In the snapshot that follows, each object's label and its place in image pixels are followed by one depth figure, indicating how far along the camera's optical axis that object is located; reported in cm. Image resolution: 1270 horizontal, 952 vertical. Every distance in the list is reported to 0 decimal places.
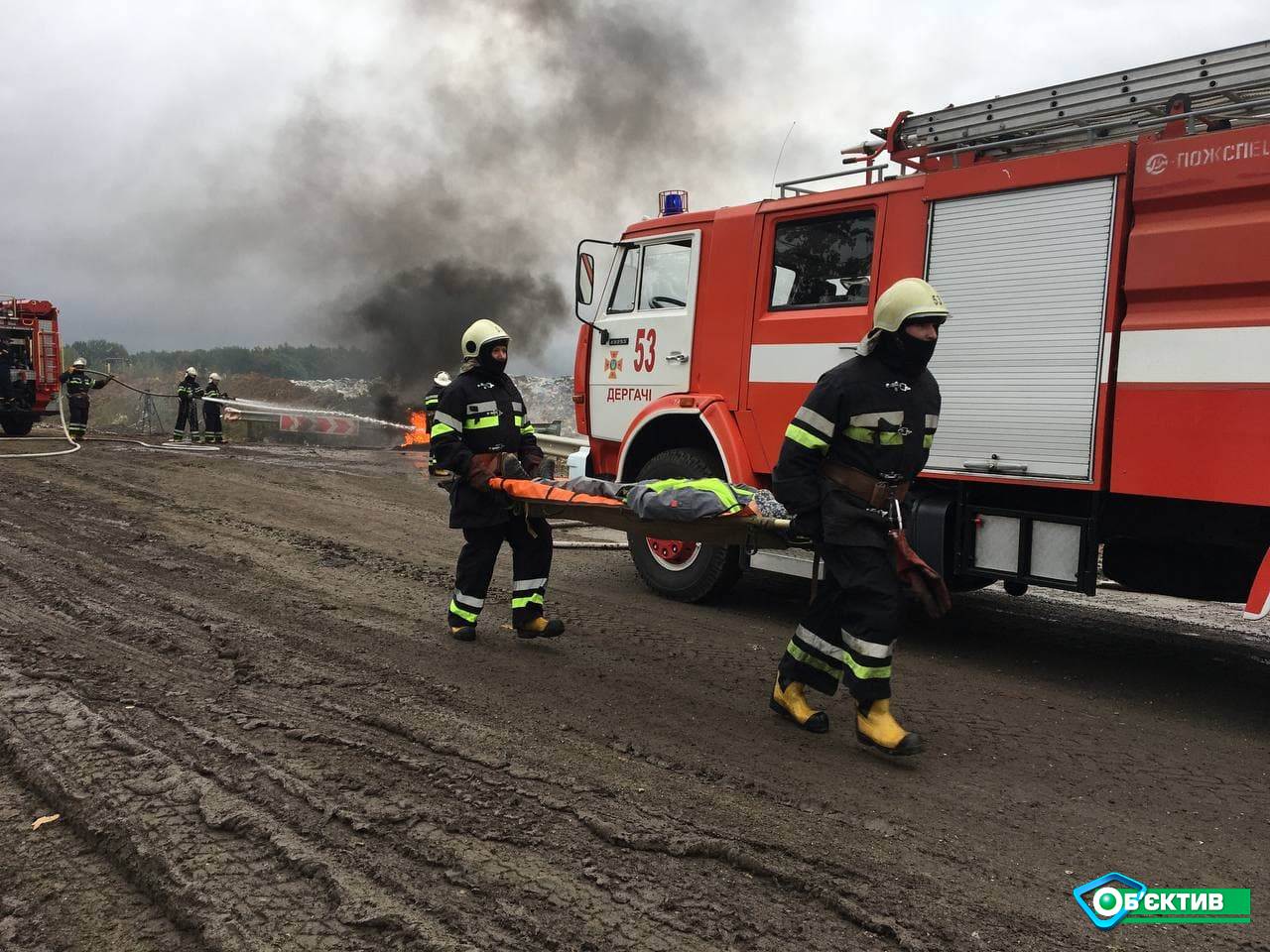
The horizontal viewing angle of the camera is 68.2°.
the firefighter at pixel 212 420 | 2041
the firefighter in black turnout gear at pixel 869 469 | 376
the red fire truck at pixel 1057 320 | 436
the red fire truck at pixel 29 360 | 1903
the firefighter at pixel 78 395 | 1886
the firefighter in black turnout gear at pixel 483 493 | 534
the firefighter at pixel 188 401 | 2012
